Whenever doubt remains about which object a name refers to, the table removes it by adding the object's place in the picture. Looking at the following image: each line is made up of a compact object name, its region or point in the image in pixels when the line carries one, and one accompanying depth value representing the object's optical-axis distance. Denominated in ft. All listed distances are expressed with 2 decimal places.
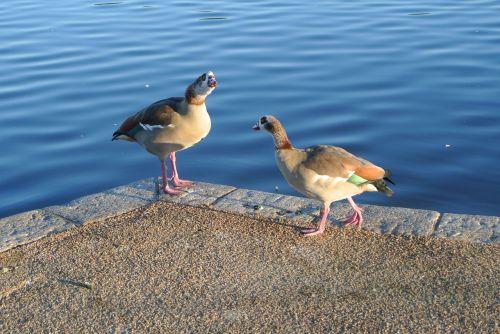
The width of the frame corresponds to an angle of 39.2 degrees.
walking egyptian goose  18.75
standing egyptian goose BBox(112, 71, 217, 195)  22.59
